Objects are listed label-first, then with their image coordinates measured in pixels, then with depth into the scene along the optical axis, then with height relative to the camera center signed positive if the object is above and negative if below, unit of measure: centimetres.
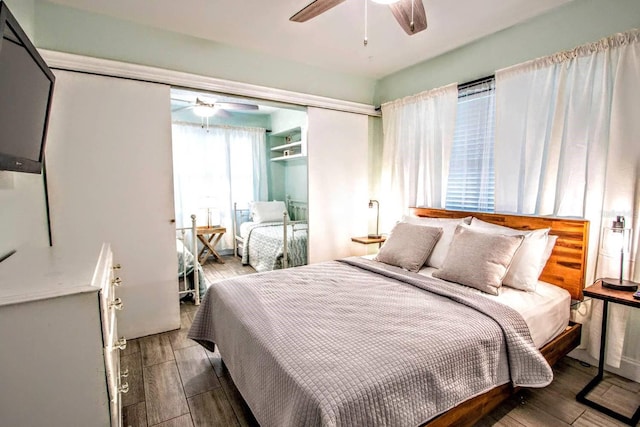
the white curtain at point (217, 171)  497 +32
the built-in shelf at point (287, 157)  503 +54
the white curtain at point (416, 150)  302 +40
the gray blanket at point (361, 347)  114 -69
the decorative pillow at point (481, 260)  203 -49
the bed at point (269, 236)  393 -64
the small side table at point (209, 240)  478 -80
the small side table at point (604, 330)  169 -85
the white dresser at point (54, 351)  90 -48
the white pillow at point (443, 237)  254 -40
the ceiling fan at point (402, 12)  172 +100
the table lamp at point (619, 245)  184 -36
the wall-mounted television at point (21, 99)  108 +39
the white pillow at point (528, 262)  207 -50
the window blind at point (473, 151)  274 +34
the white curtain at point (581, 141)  195 +32
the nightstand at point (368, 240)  354 -58
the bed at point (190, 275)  325 -91
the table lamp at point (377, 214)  388 -32
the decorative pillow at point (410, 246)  253 -48
